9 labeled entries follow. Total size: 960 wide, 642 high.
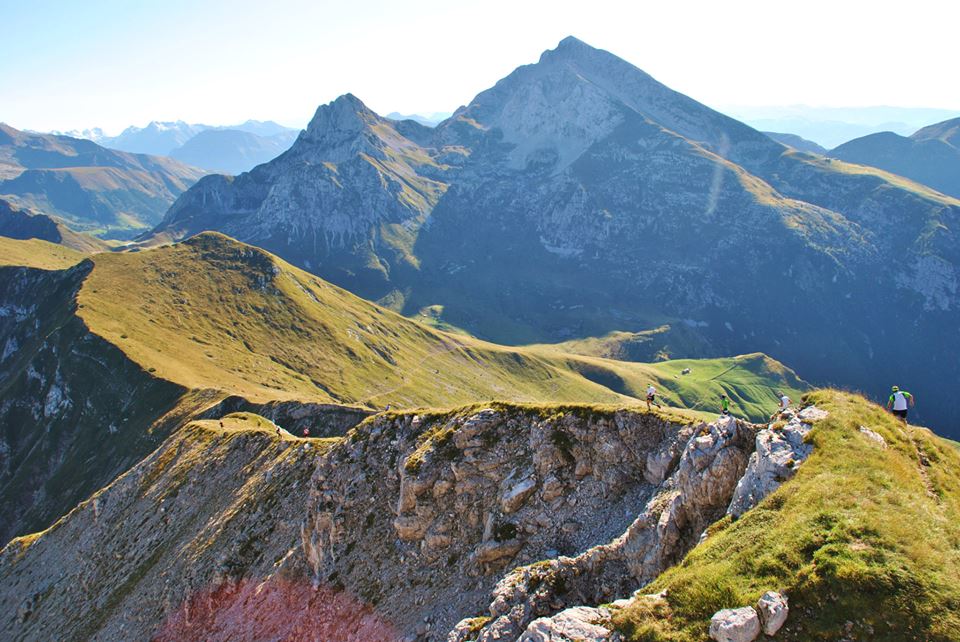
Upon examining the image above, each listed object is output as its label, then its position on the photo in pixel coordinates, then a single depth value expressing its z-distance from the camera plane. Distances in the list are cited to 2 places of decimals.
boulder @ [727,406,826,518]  26.22
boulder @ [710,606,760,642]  19.34
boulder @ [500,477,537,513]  39.00
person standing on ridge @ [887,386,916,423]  33.84
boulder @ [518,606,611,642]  22.02
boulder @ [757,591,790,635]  19.23
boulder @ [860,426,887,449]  27.06
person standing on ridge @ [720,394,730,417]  40.12
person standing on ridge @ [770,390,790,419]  31.88
